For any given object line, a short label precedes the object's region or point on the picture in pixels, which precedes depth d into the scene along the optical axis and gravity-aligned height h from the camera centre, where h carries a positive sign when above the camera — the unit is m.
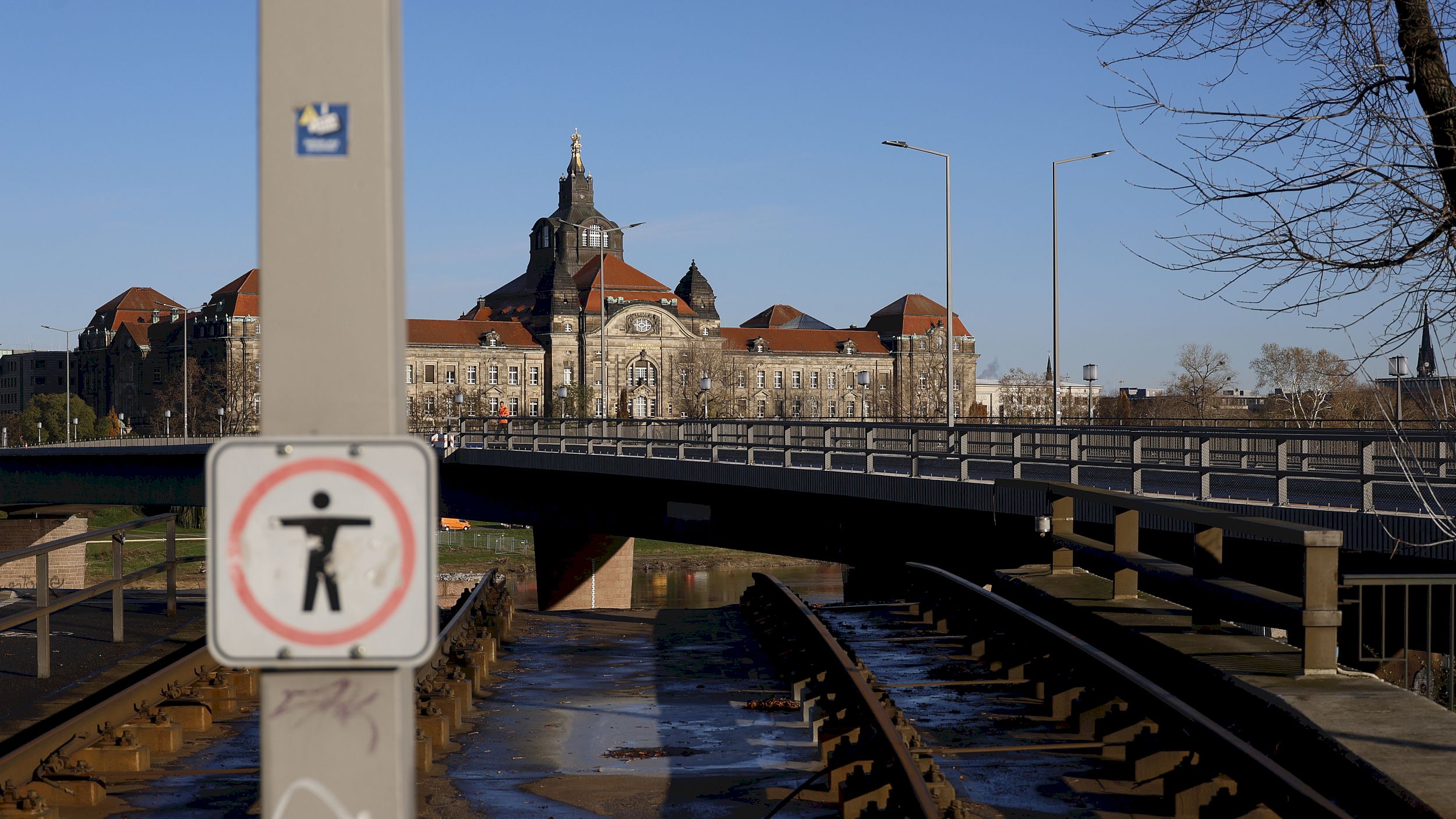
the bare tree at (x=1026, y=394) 145.25 +1.35
